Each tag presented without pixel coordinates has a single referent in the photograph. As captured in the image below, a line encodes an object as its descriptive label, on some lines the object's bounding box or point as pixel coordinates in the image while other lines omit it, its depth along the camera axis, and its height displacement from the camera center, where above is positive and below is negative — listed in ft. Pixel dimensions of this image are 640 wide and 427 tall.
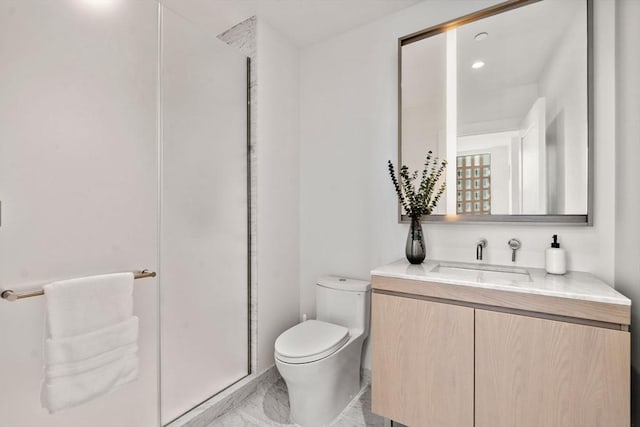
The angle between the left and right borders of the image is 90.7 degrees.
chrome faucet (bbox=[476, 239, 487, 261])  5.62 -0.60
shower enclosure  3.90 +0.40
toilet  5.33 -2.42
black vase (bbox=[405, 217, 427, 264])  5.66 -0.56
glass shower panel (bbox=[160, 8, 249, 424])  5.46 -0.08
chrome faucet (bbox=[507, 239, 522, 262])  5.32 -0.55
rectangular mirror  4.94 +1.84
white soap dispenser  4.72 -0.71
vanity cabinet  3.58 -1.87
